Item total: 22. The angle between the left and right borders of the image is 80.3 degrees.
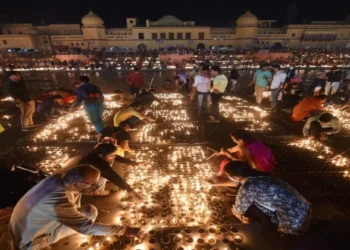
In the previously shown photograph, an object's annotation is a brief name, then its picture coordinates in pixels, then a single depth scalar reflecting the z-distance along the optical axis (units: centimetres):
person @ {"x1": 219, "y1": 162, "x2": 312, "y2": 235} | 243
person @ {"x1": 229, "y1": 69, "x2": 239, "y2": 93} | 1097
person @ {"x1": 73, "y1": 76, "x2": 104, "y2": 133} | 533
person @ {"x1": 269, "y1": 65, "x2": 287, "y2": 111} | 755
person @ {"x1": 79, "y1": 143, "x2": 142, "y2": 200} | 297
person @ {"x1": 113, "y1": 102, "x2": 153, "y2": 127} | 533
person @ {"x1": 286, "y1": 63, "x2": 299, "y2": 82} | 1045
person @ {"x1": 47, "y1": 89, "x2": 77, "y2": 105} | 759
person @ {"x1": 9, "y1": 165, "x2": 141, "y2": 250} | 203
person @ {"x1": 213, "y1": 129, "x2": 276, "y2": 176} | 358
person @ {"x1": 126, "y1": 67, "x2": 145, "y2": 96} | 852
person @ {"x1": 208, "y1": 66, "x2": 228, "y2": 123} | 689
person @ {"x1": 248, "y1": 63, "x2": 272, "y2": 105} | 816
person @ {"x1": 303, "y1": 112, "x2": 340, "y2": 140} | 520
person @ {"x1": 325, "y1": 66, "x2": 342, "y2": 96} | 949
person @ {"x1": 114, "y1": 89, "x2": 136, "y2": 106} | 805
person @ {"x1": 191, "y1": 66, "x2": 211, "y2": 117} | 684
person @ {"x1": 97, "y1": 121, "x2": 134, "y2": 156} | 457
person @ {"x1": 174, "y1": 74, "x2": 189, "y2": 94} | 1063
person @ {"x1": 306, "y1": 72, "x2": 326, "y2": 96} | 880
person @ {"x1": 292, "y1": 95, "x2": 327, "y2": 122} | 587
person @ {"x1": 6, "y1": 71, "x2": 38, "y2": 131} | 600
